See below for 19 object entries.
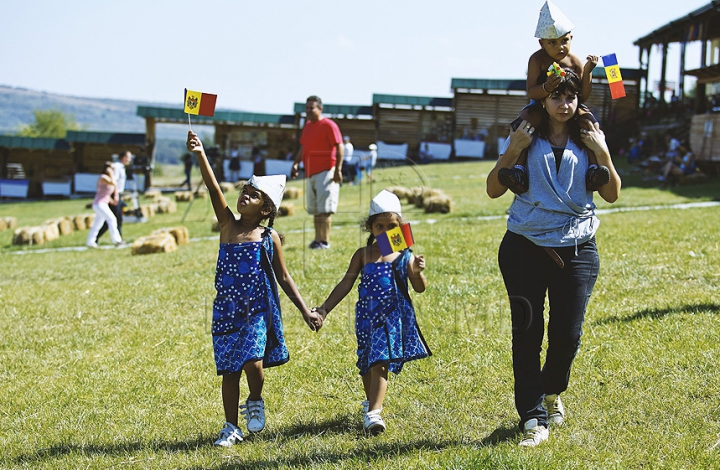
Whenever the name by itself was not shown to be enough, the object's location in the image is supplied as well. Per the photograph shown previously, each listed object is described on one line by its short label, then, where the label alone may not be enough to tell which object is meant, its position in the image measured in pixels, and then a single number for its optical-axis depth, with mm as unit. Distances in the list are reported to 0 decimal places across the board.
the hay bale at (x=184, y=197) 29728
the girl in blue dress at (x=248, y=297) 4422
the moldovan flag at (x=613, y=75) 4305
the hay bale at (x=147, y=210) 24334
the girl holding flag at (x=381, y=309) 4488
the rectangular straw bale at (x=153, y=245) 14148
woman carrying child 4137
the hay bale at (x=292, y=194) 27172
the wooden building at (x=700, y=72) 24391
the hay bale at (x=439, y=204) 16734
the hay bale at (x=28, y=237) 18828
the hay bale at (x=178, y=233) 15613
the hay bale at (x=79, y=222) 21514
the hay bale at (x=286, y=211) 20906
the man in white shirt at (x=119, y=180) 16266
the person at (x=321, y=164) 11180
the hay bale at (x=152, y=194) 32278
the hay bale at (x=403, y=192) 20119
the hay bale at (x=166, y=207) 25625
